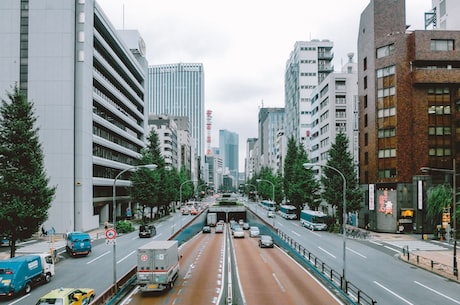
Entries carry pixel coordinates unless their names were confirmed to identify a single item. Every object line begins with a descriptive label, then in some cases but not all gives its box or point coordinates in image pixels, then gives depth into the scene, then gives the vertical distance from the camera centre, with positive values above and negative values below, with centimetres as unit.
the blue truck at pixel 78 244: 4188 -764
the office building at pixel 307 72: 13250 +3263
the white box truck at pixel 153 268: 2567 -625
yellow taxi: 2059 -665
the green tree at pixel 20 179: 3494 -71
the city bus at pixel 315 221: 6900 -871
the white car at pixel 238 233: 6219 -966
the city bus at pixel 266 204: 12124 -1070
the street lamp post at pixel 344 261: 2591 -633
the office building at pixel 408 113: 6197 +886
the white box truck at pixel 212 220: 8306 -1014
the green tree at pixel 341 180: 6378 -158
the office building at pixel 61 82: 6138 +1364
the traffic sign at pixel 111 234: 2752 -430
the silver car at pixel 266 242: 4926 -874
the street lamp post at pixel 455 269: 3244 -794
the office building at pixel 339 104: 9275 +1528
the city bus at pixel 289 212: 9444 -980
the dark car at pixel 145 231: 5850 -877
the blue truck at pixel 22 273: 2580 -696
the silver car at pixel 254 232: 6399 -978
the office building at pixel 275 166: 19050 +210
